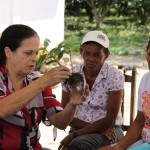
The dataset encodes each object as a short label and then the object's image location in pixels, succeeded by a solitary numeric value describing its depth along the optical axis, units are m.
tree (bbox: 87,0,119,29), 16.62
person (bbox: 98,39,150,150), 2.69
